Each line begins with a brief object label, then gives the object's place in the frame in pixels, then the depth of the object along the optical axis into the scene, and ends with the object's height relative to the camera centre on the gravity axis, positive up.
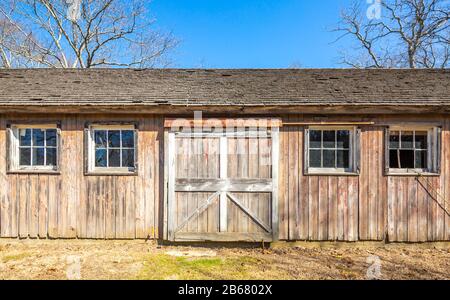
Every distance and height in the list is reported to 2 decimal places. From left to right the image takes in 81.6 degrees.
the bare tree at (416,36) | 14.75 +6.67
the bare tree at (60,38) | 15.98 +7.01
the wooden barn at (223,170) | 5.29 -0.42
